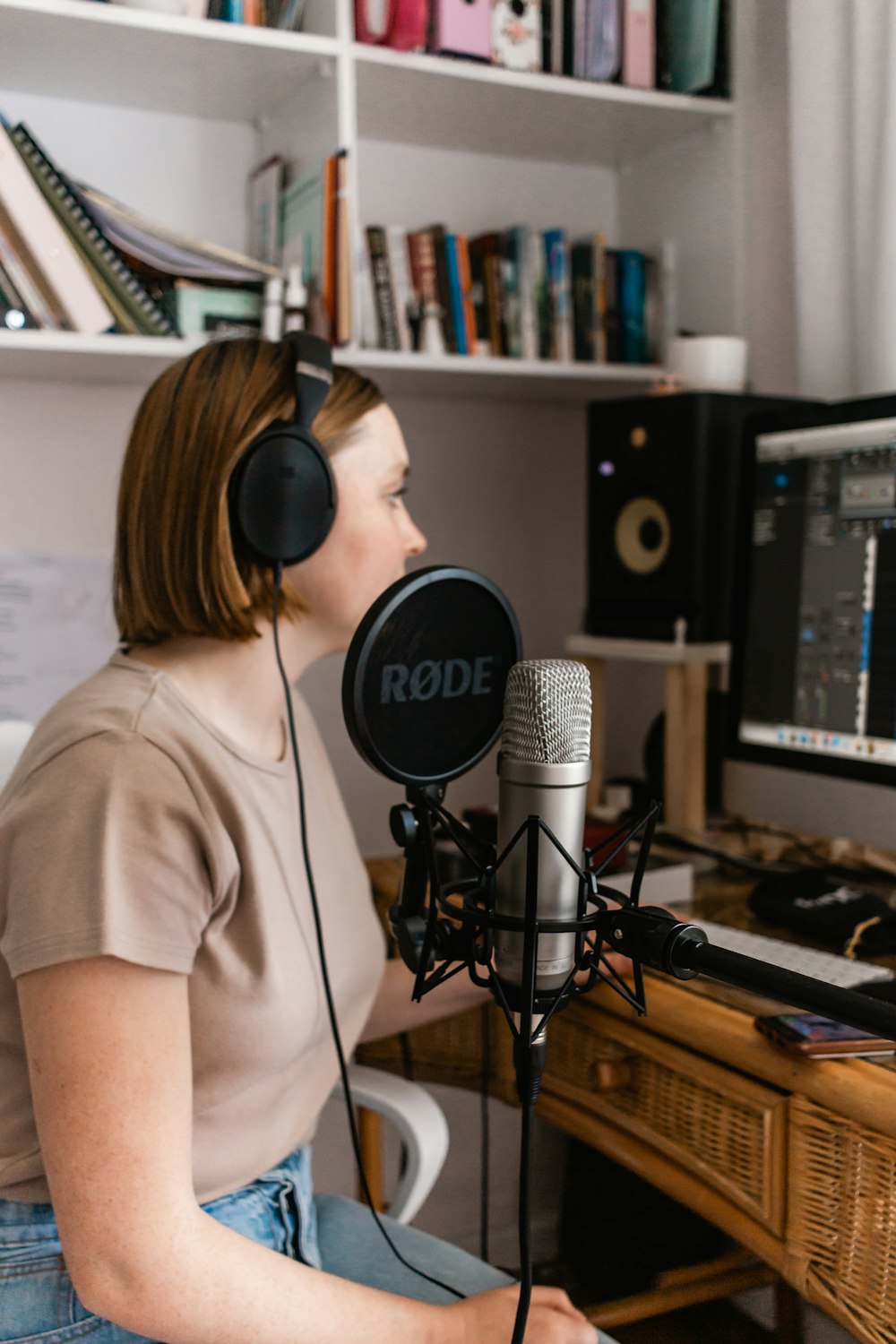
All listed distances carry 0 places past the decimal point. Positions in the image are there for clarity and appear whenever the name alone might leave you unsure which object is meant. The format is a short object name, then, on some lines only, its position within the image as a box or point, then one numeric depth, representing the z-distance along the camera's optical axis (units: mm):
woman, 812
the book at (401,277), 1718
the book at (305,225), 1596
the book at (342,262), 1567
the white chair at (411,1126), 1220
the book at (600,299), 1856
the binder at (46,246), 1461
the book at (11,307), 1466
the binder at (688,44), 1772
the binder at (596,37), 1742
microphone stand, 492
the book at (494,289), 1810
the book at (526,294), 1800
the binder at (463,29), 1630
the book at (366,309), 1700
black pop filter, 648
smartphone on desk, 951
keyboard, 1062
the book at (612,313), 1892
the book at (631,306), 1896
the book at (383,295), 1708
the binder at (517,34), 1684
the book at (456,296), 1773
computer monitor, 1293
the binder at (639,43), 1778
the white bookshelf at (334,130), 1516
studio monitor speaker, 1608
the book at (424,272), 1748
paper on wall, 1737
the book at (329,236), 1575
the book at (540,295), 1834
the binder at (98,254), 1481
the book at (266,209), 1708
